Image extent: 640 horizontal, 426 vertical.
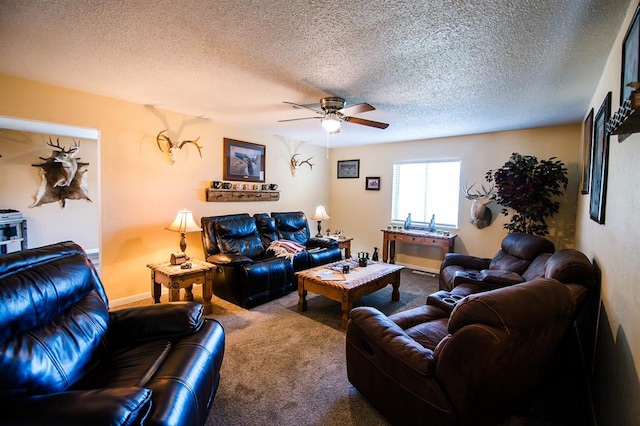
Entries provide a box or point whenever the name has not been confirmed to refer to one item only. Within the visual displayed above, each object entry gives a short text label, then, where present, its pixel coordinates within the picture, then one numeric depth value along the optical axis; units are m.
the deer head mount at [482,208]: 4.62
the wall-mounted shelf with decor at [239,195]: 4.44
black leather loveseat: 3.54
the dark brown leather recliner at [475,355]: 1.29
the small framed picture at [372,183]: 5.98
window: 5.12
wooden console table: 4.76
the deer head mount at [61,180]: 5.23
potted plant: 3.80
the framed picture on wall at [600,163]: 2.03
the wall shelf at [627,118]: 0.92
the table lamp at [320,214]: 5.48
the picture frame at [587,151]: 2.90
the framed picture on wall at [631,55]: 1.35
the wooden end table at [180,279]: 3.17
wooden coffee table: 3.06
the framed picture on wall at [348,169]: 6.27
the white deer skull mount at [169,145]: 3.83
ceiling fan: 3.02
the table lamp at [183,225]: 3.51
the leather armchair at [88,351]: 0.99
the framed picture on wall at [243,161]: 4.60
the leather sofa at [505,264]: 2.85
